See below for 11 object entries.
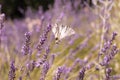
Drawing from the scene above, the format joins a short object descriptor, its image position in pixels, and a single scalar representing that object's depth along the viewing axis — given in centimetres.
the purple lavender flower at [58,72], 70
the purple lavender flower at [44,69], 76
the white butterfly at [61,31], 76
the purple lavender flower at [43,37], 76
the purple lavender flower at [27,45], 72
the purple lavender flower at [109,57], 73
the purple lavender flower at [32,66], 80
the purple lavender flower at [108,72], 72
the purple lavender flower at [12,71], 72
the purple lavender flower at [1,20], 84
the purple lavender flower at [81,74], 73
